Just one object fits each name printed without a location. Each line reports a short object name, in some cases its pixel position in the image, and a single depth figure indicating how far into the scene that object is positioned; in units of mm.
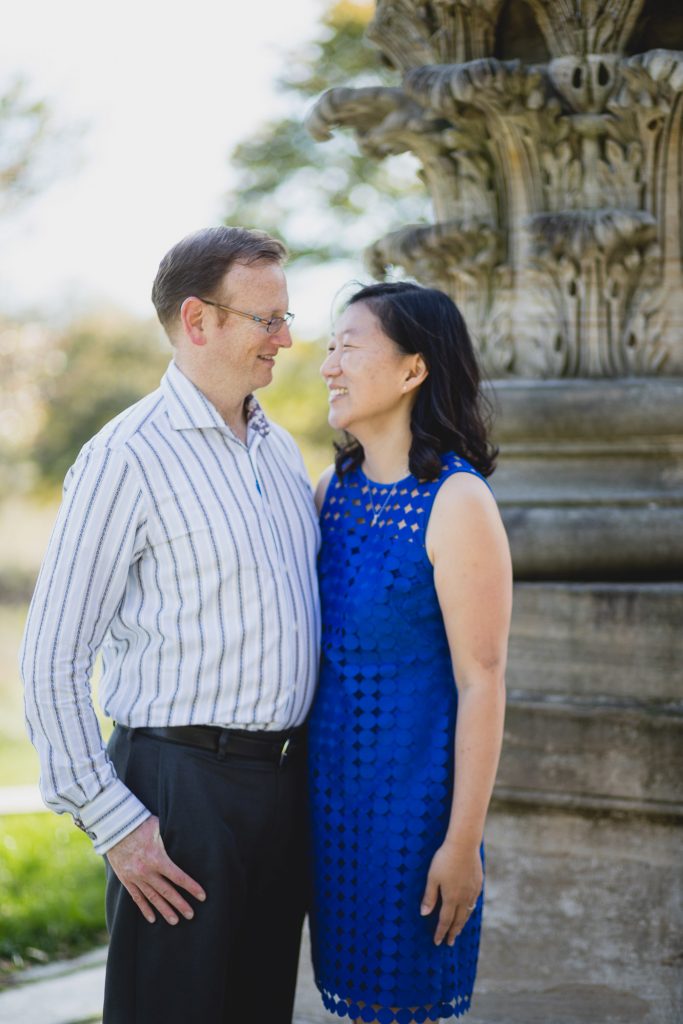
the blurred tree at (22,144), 15172
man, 2264
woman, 2359
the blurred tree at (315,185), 13555
